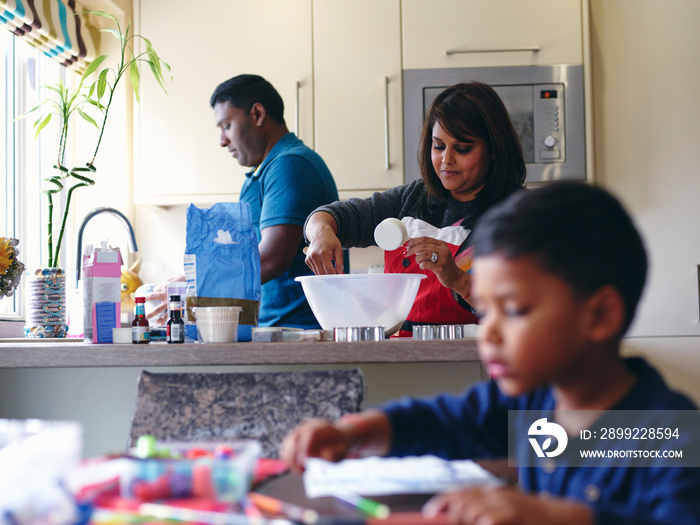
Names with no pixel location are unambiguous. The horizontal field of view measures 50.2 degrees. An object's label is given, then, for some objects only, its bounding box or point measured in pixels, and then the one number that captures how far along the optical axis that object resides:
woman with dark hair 1.60
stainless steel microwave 2.76
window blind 2.38
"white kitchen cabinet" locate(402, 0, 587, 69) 2.77
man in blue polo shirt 1.78
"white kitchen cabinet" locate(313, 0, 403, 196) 2.80
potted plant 1.62
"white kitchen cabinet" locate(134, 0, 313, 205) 2.85
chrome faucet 2.04
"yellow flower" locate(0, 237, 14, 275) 1.57
